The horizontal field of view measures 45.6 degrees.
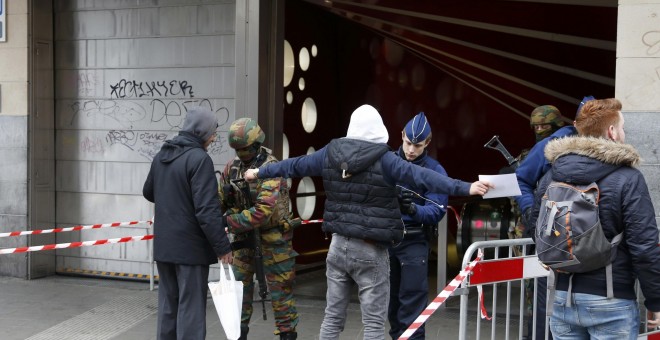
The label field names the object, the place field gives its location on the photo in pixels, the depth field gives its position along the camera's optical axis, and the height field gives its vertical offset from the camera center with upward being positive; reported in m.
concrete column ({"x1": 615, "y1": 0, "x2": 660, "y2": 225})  5.91 +0.57
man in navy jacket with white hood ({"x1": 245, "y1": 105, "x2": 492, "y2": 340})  4.54 -0.38
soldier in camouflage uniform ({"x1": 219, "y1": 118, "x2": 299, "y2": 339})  5.55 -0.65
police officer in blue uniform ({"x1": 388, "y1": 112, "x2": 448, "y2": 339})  5.18 -0.65
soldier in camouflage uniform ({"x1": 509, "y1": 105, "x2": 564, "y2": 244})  5.95 +0.23
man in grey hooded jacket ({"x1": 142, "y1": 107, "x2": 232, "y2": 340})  5.05 -0.53
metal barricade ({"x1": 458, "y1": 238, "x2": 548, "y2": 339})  4.25 -0.70
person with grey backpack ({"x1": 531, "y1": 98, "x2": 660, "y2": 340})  3.42 -0.36
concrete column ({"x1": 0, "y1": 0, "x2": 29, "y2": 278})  8.60 +0.10
